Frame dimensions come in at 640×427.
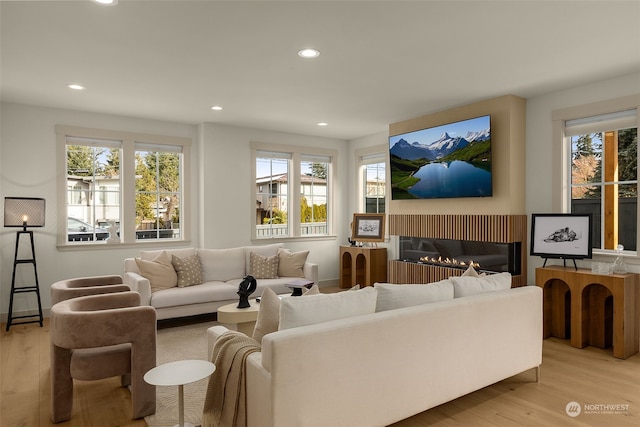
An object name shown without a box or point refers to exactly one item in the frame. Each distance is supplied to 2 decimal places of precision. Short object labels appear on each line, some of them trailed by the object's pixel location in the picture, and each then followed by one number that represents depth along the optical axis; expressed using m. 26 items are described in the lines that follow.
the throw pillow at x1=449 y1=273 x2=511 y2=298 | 2.87
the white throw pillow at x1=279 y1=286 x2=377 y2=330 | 2.16
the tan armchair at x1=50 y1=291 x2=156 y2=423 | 2.48
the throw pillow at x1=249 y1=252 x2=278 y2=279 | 5.45
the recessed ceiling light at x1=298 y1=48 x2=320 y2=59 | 3.32
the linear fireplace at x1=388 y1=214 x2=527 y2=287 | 4.66
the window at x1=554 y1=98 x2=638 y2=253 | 4.00
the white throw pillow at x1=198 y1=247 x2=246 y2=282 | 5.30
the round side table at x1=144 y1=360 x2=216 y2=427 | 2.04
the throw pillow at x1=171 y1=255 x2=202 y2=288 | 4.94
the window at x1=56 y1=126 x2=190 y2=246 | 5.34
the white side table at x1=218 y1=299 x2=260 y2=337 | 3.56
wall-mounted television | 4.72
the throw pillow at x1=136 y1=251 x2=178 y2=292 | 4.71
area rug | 2.62
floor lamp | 4.53
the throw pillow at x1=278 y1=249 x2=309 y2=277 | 5.61
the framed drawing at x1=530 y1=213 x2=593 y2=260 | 4.02
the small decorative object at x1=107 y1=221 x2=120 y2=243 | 5.54
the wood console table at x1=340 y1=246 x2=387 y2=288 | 6.47
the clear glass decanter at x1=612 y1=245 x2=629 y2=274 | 3.92
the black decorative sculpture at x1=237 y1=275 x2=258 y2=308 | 3.75
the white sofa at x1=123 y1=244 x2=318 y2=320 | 4.51
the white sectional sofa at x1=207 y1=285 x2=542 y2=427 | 1.95
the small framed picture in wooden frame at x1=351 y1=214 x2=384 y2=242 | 6.51
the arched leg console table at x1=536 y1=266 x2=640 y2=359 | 3.67
